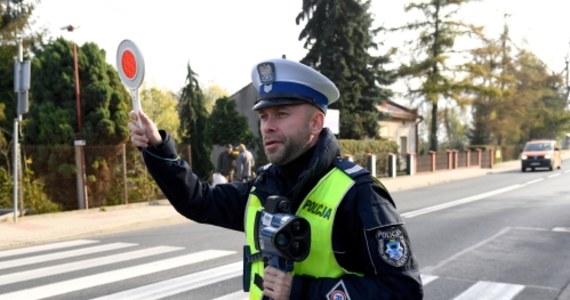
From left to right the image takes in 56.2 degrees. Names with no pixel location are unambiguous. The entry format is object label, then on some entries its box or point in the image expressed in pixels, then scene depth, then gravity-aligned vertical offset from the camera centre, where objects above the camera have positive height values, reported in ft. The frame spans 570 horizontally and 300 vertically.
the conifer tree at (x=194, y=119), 84.02 +4.56
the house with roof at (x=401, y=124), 121.29 +5.22
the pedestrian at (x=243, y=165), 49.93 -1.74
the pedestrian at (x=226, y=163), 50.52 -1.54
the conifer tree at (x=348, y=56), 87.30 +15.15
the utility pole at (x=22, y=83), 37.09 +4.52
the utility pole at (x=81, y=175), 45.25 -2.34
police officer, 5.82 -0.62
